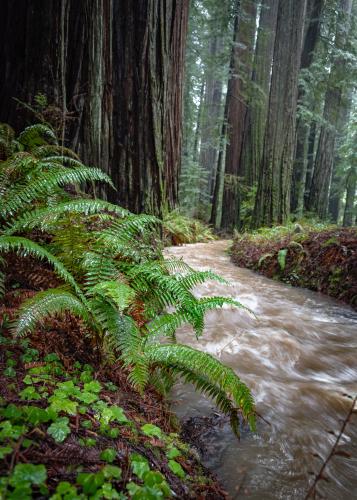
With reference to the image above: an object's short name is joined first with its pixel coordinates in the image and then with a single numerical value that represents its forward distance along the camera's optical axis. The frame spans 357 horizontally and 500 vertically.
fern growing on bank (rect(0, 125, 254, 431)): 1.91
